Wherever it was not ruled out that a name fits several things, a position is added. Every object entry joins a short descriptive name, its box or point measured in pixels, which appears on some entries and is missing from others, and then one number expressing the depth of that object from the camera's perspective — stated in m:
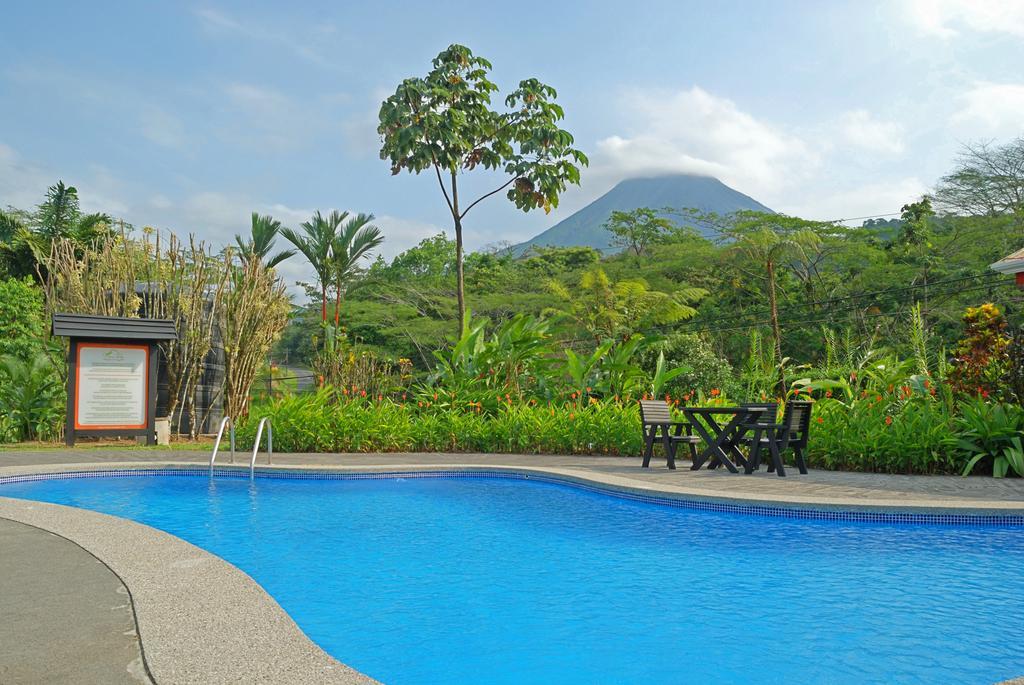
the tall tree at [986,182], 27.81
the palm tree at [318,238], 26.61
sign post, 12.40
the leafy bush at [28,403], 13.19
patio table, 8.60
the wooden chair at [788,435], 8.29
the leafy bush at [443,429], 11.48
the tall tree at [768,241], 23.23
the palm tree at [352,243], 26.66
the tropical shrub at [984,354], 8.78
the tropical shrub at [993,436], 8.05
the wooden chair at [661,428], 9.31
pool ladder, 9.00
